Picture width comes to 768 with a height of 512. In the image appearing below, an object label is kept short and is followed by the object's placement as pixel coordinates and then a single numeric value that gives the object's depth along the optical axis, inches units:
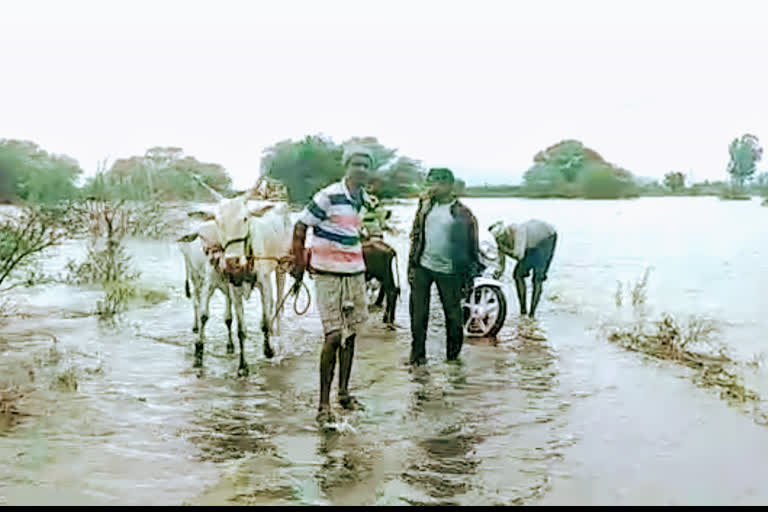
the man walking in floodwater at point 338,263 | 100.7
